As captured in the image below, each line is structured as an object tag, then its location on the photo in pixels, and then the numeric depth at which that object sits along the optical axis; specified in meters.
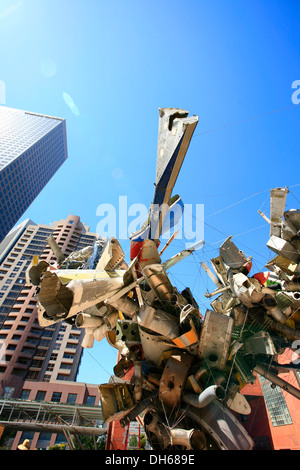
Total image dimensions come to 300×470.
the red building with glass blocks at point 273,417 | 18.39
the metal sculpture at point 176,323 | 8.53
